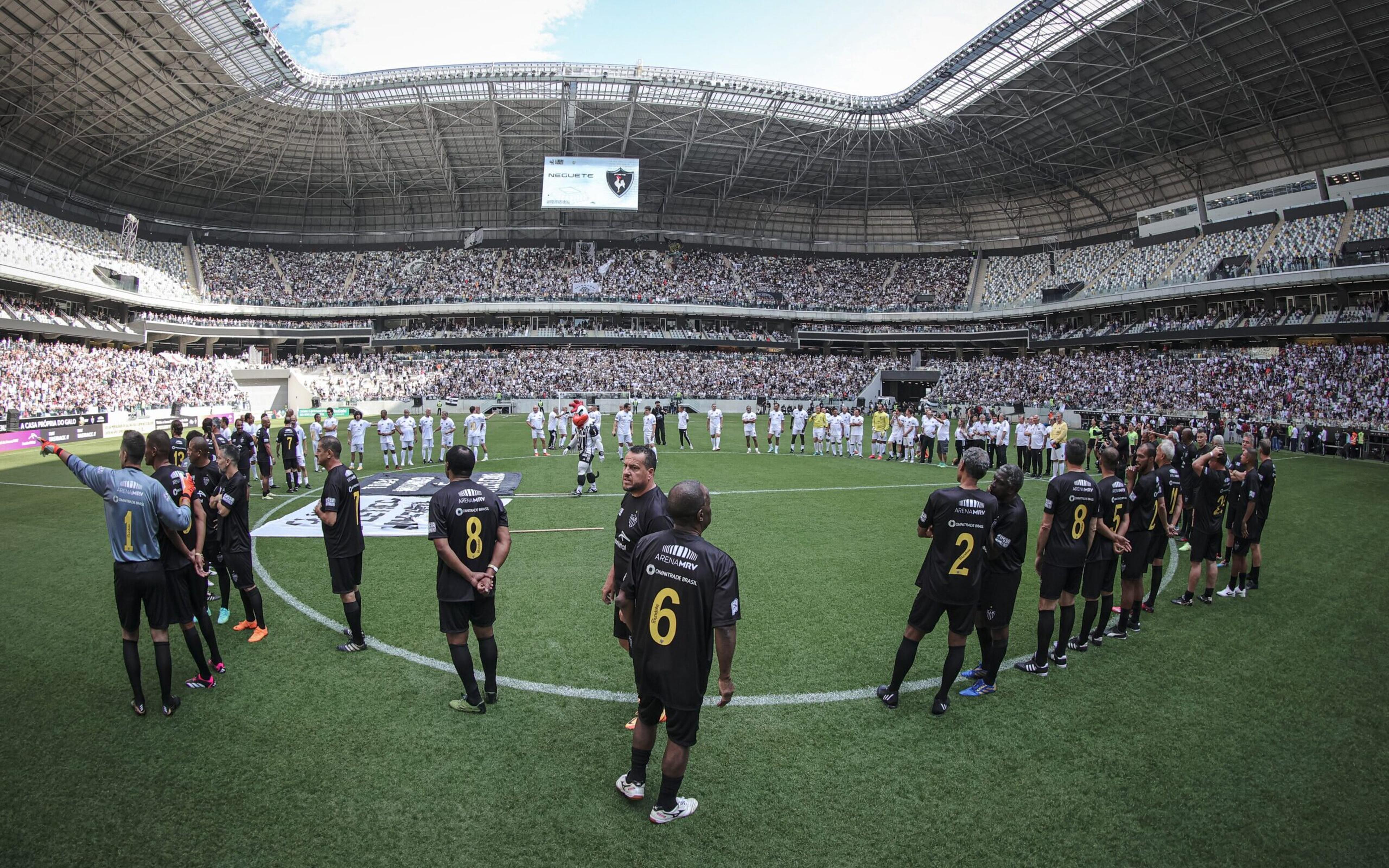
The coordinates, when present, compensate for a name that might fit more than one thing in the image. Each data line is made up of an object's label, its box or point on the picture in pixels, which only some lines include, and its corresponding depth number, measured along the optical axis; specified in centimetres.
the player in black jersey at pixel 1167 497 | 747
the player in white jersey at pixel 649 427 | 2255
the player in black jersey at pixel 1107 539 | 632
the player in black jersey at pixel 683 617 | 378
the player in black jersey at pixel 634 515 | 485
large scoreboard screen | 4928
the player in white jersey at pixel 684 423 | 2572
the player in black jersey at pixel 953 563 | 520
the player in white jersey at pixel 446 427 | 2091
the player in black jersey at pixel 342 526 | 627
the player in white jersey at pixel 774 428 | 2473
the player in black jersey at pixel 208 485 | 683
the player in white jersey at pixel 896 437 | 2355
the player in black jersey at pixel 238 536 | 685
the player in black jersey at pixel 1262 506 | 865
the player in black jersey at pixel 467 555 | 512
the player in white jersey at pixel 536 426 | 2298
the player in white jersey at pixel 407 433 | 2020
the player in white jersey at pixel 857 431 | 2433
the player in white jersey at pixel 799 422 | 2594
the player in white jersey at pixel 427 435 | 2092
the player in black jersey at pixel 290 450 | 1525
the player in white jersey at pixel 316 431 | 1919
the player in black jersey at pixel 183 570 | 542
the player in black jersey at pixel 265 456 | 1538
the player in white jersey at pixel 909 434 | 2297
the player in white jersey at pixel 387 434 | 1967
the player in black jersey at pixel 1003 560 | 554
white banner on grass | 1176
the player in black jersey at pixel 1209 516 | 825
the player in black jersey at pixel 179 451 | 895
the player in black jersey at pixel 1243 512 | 852
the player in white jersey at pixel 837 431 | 2481
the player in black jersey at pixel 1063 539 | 614
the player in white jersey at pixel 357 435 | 1914
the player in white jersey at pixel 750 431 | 2652
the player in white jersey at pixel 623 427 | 2242
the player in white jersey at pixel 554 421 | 2481
